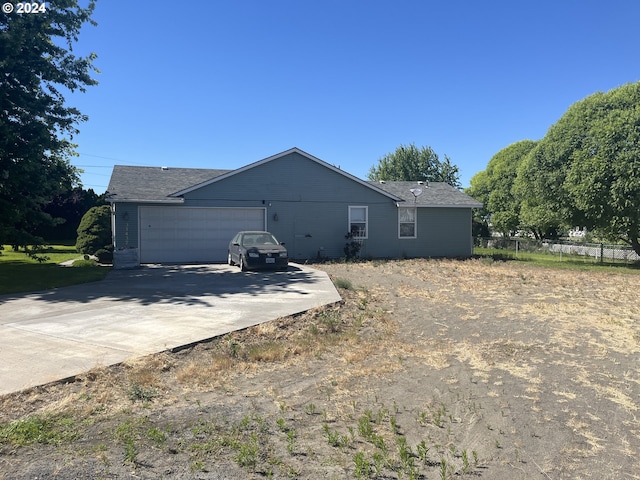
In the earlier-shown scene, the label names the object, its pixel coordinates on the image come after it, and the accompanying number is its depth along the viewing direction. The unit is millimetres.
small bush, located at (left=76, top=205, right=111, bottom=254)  20375
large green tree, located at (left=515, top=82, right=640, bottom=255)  18469
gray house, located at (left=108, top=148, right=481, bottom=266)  18016
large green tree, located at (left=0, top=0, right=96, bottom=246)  13133
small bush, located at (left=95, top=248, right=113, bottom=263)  18328
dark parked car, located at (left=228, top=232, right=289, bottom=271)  14719
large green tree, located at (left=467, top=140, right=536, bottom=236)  37875
